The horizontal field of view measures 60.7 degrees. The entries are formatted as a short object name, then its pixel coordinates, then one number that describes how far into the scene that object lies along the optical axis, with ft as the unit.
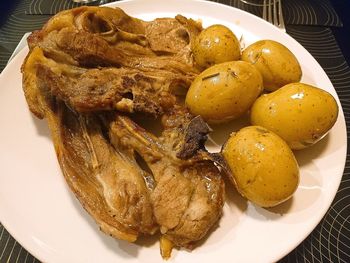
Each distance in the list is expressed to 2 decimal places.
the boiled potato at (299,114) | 0.72
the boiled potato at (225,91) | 0.75
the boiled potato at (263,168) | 0.66
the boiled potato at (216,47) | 0.86
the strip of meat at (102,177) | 0.66
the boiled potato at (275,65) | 0.82
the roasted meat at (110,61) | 0.77
